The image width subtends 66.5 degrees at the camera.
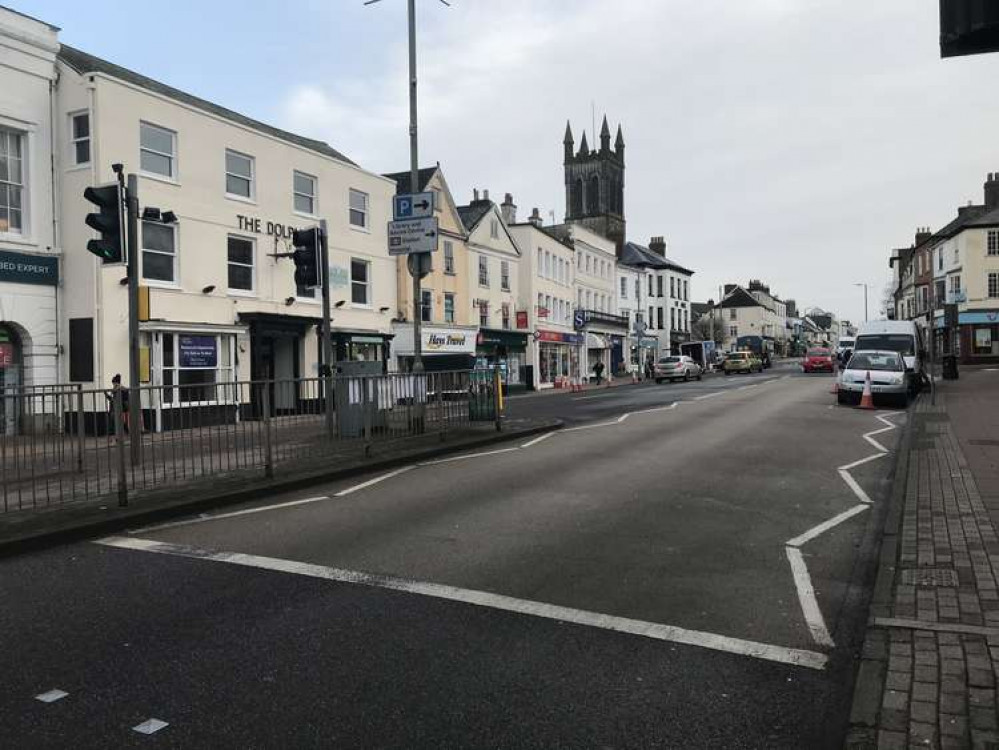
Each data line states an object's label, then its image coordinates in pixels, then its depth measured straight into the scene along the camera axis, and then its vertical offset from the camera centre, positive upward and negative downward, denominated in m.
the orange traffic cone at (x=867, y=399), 21.16 -0.94
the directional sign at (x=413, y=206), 14.51 +3.24
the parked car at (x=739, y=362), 56.25 +0.40
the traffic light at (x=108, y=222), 10.41 +2.14
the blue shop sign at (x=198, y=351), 21.31 +0.74
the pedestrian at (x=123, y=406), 8.43 -0.31
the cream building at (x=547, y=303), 47.66 +4.50
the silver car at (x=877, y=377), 21.52 -0.35
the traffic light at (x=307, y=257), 15.00 +2.35
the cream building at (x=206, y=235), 19.52 +4.34
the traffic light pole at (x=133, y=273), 10.80 +1.51
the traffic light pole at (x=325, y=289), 14.34 +1.66
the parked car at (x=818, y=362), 48.47 +0.26
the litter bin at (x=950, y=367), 35.56 -0.14
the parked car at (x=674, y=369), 44.97 -0.01
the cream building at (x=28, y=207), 18.58 +4.32
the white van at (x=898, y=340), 26.61 +0.88
